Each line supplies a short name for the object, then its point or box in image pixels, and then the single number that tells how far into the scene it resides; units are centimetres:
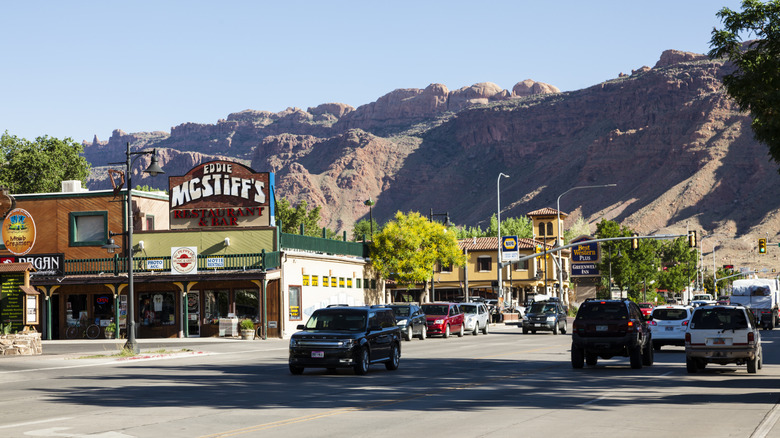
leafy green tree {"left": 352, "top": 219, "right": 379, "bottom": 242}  15246
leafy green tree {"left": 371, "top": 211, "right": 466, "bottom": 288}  6531
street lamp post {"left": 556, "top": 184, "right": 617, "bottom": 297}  10969
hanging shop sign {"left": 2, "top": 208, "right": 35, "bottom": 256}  5466
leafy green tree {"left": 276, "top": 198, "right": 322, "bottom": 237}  12012
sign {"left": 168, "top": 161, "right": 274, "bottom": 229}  5381
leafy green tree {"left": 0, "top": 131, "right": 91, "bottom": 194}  8691
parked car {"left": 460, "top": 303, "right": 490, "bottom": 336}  5203
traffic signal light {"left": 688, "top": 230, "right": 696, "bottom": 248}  5777
